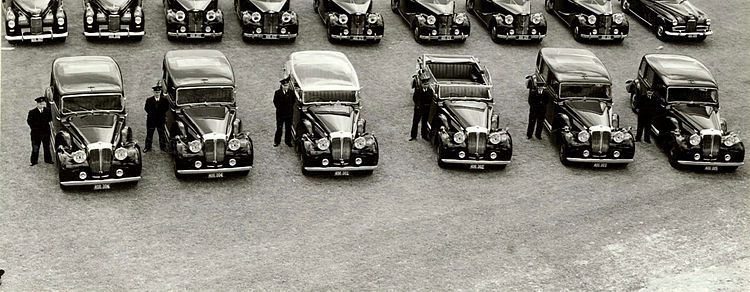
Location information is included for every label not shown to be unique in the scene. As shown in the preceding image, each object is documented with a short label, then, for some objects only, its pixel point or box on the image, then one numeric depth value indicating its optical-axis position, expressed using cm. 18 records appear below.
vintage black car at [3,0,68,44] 2742
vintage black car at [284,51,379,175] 2156
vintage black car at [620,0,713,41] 3141
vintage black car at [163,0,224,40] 2856
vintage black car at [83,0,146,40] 2803
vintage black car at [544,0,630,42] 3083
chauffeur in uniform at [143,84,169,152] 2205
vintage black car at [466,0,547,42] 3020
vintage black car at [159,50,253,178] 2095
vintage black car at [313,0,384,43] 2927
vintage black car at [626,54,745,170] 2284
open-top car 2228
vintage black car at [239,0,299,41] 2888
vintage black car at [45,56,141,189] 2012
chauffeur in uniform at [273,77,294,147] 2272
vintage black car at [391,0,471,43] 2988
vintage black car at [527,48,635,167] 2269
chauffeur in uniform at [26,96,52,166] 2083
